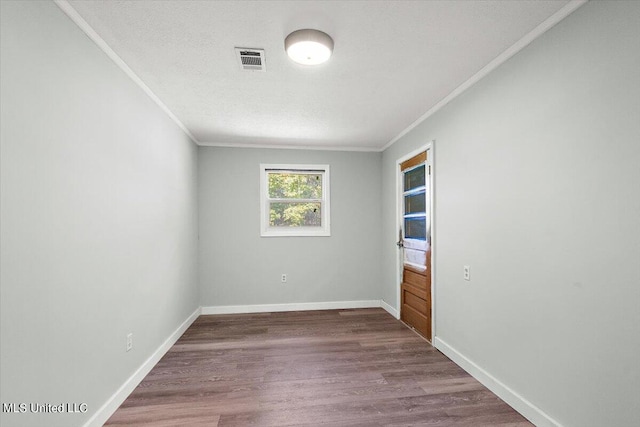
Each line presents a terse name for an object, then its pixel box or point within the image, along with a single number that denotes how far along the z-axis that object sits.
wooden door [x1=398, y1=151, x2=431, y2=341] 3.42
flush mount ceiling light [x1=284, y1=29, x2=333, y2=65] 1.90
